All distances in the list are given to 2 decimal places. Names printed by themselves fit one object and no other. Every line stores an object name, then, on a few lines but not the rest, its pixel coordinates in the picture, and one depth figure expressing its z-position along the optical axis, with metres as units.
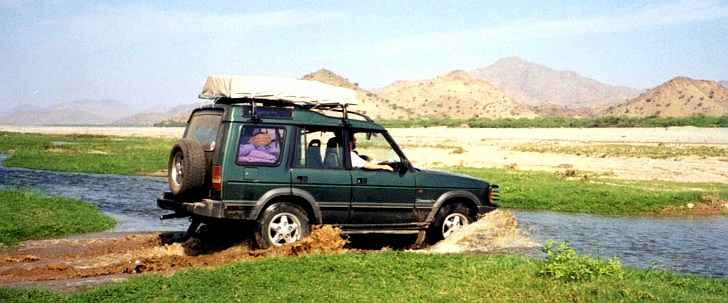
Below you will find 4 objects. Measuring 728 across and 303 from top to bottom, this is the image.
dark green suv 10.77
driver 11.97
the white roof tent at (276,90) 11.31
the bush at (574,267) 8.96
